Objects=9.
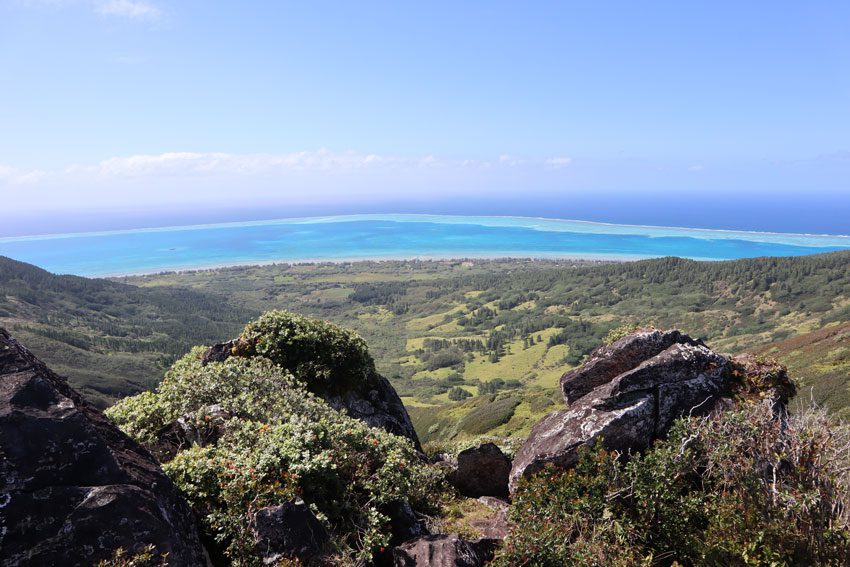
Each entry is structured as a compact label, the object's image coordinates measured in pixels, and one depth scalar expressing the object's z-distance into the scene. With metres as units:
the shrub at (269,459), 7.18
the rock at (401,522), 8.35
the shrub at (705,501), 6.36
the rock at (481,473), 12.25
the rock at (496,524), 8.71
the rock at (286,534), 6.62
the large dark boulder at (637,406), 9.25
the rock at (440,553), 7.17
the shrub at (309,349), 13.98
